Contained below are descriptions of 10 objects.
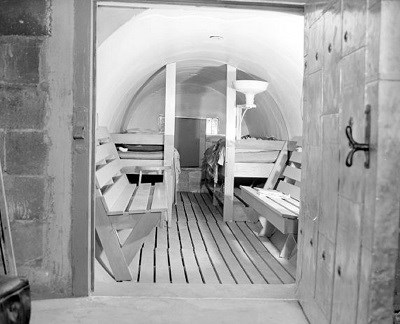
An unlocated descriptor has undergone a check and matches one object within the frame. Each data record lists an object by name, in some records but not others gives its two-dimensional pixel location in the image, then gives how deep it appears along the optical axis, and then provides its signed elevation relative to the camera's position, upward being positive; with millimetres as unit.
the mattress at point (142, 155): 7520 -297
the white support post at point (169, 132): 7342 +97
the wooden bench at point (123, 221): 4207 -802
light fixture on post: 7176 +841
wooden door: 1993 -136
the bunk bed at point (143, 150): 7469 -212
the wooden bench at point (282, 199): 4789 -777
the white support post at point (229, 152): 7502 -219
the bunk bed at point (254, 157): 7625 -295
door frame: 3148 +137
